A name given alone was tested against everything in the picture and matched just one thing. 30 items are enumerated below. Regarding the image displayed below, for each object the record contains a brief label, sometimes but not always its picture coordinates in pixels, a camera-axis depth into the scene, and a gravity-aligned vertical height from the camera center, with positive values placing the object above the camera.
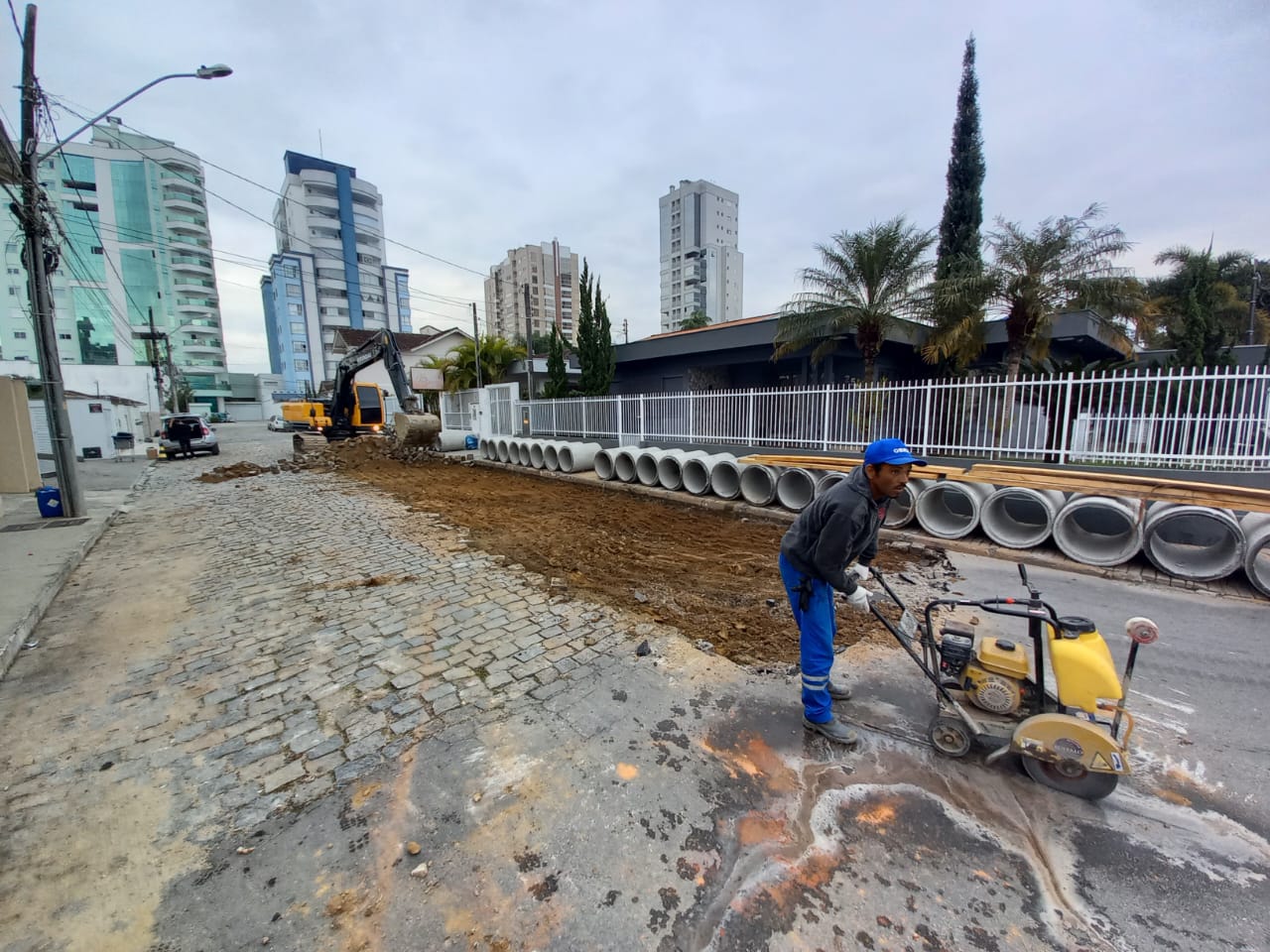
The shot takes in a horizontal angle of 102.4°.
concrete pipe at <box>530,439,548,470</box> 13.25 -1.07
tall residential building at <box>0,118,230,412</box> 42.38 +14.43
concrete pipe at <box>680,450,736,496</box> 8.88 -1.09
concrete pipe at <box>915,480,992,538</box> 6.13 -1.33
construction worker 2.55 -0.76
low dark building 13.78 +1.64
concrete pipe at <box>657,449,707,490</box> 9.56 -1.13
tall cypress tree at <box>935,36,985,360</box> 15.48 +7.01
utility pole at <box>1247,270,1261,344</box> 21.27 +3.90
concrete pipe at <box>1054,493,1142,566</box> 5.17 -1.40
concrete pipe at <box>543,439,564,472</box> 12.75 -1.05
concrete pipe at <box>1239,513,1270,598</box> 4.53 -1.32
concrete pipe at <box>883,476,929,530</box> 6.59 -1.30
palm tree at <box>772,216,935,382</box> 11.68 +2.75
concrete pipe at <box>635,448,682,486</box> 10.09 -1.12
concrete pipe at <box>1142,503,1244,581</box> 4.73 -1.42
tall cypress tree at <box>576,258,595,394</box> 17.20 +2.64
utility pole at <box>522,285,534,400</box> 19.60 +2.83
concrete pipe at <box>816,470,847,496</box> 7.13 -0.99
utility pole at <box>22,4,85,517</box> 7.82 +1.96
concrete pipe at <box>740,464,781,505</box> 8.13 -1.22
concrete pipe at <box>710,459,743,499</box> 8.80 -1.22
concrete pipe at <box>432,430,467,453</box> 17.97 -0.91
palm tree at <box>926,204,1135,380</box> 10.29 +2.53
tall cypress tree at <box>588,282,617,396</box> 17.27 +1.97
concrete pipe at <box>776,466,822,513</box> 7.80 -1.23
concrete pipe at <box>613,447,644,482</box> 10.43 -1.05
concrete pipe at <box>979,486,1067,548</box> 5.67 -1.35
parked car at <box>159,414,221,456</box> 19.16 -0.82
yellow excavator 16.42 +0.29
